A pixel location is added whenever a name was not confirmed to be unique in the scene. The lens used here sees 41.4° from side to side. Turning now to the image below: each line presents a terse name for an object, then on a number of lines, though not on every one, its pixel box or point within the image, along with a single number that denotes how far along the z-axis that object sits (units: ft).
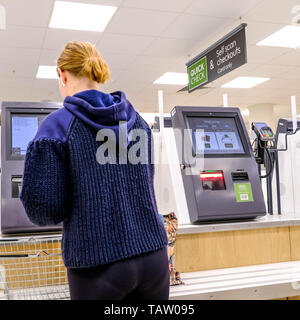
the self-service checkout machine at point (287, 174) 9.20
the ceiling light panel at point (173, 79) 25.88
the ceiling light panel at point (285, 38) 19.62
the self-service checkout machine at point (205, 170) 7.74
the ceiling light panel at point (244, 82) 28.34
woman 3.84
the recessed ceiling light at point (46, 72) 23.62
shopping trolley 5.72
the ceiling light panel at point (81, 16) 15.83
